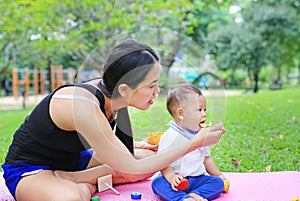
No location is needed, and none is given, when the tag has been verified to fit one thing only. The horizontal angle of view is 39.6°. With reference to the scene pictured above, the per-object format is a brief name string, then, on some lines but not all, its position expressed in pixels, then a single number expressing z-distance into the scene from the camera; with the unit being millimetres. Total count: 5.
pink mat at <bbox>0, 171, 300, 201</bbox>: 2084
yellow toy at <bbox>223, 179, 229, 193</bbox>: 2149
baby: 1871
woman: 1695
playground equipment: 11484
